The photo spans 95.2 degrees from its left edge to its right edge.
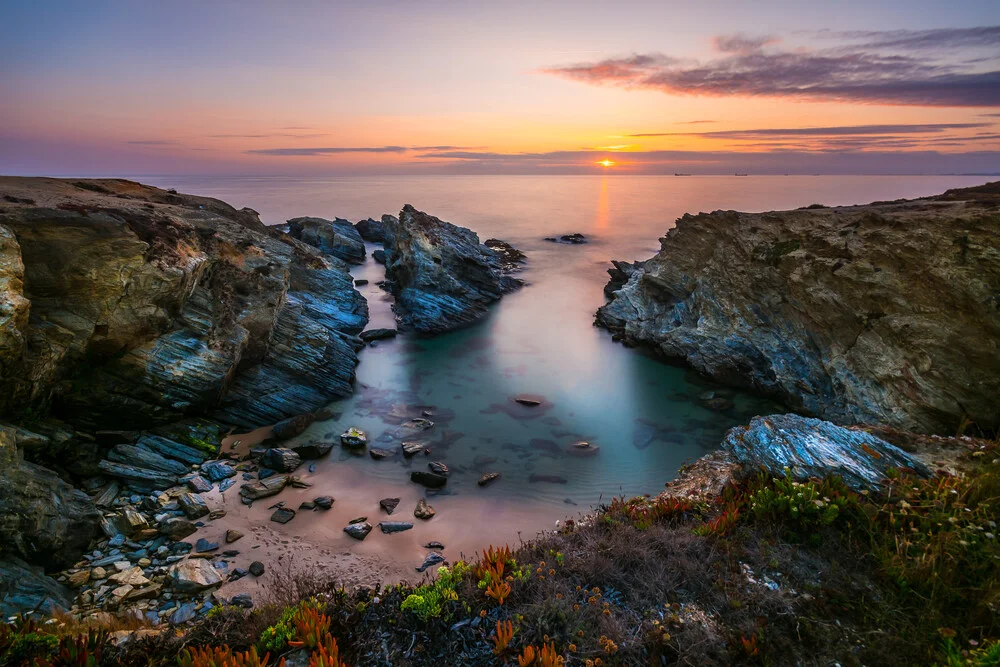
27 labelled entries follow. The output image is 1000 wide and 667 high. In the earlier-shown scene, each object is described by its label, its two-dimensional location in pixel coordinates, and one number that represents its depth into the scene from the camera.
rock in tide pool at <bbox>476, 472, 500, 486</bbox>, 13.30
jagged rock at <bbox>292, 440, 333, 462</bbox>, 13.99
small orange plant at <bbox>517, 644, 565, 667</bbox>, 5.13
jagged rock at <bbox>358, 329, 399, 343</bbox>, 25.05
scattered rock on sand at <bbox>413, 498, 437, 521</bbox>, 11.74
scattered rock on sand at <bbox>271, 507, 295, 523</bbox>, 11.16
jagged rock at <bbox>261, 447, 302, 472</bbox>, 13.12
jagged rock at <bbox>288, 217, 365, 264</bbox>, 45.03
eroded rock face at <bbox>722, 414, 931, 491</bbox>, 7.54
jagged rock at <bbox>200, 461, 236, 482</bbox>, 12.48
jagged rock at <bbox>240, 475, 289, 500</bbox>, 11.86
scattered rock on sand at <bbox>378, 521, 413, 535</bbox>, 11.16
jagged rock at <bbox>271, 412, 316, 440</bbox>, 14.81
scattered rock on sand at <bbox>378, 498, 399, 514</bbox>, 11.96
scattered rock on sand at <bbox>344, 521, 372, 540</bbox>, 10.84
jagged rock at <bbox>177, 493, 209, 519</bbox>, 10.94
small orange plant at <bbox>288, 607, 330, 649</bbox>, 5.55
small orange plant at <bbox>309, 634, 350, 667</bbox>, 5.05
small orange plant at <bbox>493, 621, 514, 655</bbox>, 5.57
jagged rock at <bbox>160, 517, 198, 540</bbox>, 10.24
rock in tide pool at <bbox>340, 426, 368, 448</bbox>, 14.76
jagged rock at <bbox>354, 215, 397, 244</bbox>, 54.56
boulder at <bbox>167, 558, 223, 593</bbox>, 8.76
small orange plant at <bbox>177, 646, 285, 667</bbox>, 5.02
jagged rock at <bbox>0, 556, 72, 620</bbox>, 7.52
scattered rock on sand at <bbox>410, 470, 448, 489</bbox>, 13.09
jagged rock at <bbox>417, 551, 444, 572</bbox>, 9.95
